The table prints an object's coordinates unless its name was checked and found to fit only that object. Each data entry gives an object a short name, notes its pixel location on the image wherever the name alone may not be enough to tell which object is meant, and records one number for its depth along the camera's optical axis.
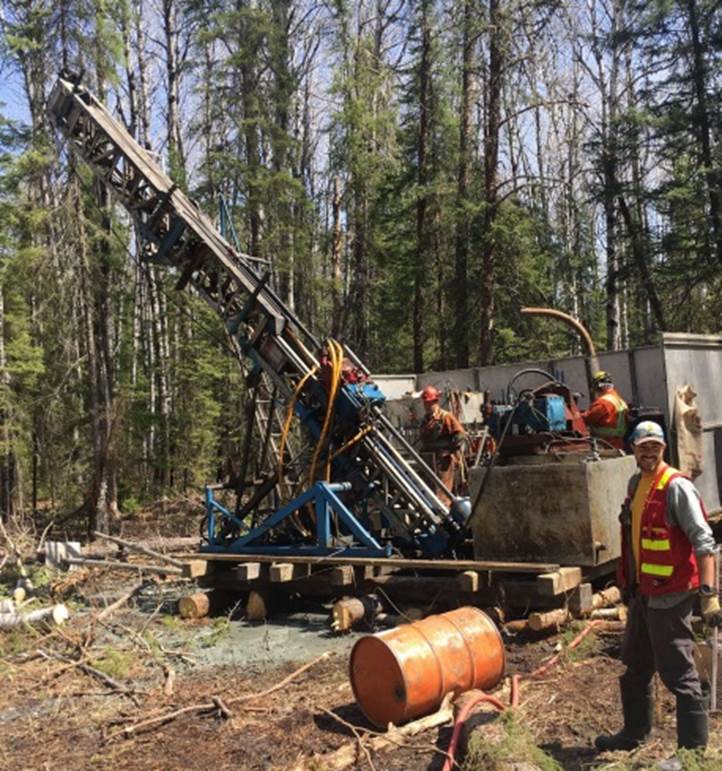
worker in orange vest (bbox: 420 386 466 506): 10.18
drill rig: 8.66
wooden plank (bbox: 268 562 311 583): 8.58
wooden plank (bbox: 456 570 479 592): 7.31
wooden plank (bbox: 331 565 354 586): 8.23
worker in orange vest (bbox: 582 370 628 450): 8.87
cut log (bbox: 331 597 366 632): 7.83
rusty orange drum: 5.13
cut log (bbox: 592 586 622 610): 7.39
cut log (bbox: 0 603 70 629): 8.59
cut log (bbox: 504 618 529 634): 7.10
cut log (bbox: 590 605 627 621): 7.16
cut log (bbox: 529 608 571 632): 6.88
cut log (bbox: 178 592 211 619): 9.11
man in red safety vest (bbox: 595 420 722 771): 4.10
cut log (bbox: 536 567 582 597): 6.72
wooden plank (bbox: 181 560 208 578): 9.21
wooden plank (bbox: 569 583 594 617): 7.09
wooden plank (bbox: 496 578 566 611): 7.03
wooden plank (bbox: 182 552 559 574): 7.08
